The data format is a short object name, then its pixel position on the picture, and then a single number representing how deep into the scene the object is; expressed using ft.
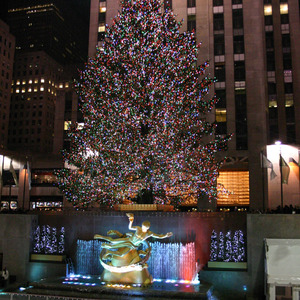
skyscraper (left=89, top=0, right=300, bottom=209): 139.44
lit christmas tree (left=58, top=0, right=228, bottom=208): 88.43
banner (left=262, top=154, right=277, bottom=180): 76.48
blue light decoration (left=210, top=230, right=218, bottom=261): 65.99
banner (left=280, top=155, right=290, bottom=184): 73.05
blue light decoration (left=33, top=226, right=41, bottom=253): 73.62
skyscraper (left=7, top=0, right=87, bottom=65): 591.08
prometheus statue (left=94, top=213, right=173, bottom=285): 59.57
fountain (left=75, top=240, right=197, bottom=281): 65.51
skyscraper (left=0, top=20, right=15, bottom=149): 366.02
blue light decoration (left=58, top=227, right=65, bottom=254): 73.26
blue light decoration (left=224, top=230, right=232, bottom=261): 64.88
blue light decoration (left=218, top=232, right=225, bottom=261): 65.62
